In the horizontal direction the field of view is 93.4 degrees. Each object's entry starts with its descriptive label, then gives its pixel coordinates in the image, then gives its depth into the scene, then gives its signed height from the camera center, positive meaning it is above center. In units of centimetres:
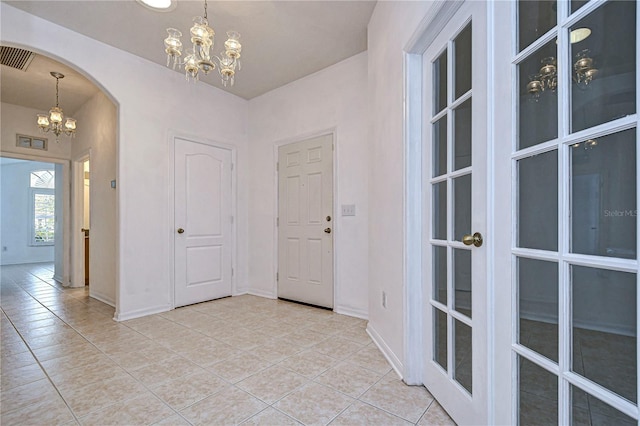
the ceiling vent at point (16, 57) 316 +171
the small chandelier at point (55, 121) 377 +119
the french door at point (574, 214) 76 -1
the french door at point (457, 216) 128 -2
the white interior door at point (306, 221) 362 -12
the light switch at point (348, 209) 337 +3
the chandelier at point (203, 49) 221 +125
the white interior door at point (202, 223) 375 -14
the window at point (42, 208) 839 +14
